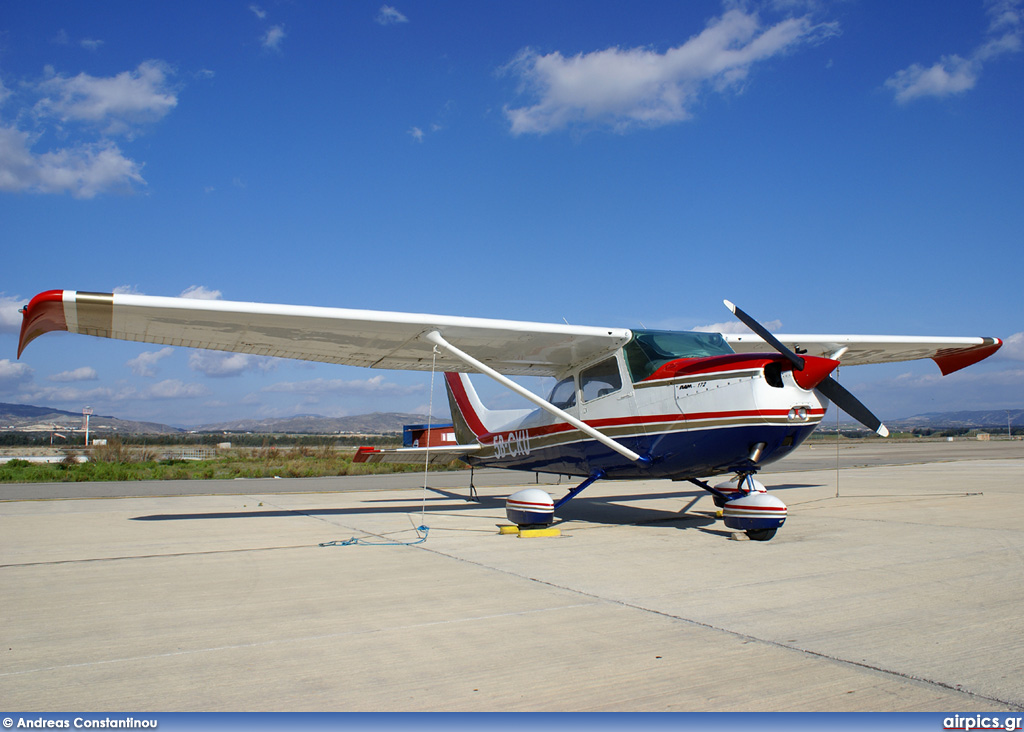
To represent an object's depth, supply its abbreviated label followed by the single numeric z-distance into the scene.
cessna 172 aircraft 7.48
